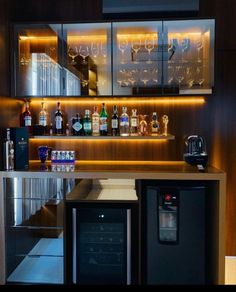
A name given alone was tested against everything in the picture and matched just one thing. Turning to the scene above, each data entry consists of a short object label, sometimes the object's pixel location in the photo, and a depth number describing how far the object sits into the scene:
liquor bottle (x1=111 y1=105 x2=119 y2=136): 3.11
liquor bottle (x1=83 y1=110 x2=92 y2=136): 3.12
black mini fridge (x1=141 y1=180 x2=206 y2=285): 2.42
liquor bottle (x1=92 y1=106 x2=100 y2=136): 3.12
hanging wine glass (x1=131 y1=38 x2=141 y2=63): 2.93
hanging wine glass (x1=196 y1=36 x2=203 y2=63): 2.88
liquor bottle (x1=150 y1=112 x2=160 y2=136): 3.13
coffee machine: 2.77
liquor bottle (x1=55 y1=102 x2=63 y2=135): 3.18
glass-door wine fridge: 2.47
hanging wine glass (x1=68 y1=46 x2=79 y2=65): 2.93
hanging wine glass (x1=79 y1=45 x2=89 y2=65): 2.98
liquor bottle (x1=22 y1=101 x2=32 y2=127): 3.12
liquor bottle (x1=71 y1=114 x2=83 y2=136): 3.12
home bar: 2.45
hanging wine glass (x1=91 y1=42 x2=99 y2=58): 2.96
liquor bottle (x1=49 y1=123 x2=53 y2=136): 3.21
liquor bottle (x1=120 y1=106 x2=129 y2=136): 3.10
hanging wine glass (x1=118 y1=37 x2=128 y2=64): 2.90
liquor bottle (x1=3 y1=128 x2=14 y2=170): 2.66
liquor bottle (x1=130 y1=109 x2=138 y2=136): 3.12
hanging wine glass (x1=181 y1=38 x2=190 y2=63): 2.91
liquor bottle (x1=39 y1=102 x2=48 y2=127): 3.20
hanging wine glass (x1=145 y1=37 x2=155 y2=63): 2.90
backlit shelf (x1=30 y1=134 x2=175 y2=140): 2.99
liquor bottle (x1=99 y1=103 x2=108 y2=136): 3.10
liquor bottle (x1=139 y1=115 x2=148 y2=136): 3.12
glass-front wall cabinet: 2.86
